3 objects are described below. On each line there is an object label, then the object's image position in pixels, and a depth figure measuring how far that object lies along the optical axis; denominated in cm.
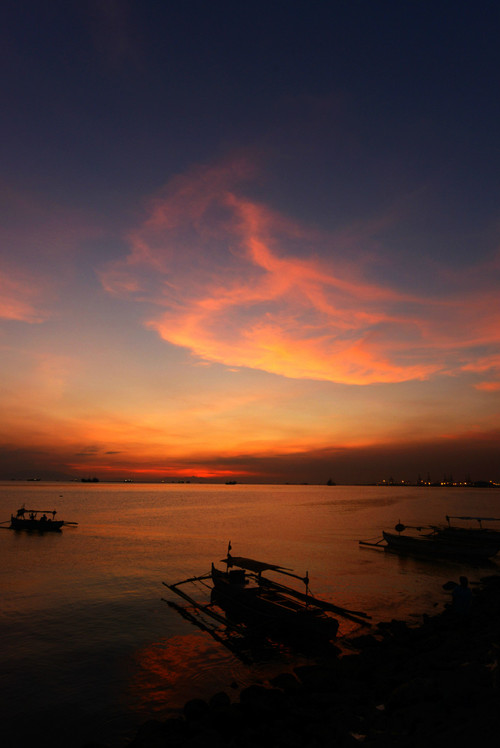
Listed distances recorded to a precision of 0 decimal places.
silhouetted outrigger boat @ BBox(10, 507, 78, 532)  6172
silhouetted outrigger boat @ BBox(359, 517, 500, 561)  4188
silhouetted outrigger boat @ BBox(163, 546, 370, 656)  1914
